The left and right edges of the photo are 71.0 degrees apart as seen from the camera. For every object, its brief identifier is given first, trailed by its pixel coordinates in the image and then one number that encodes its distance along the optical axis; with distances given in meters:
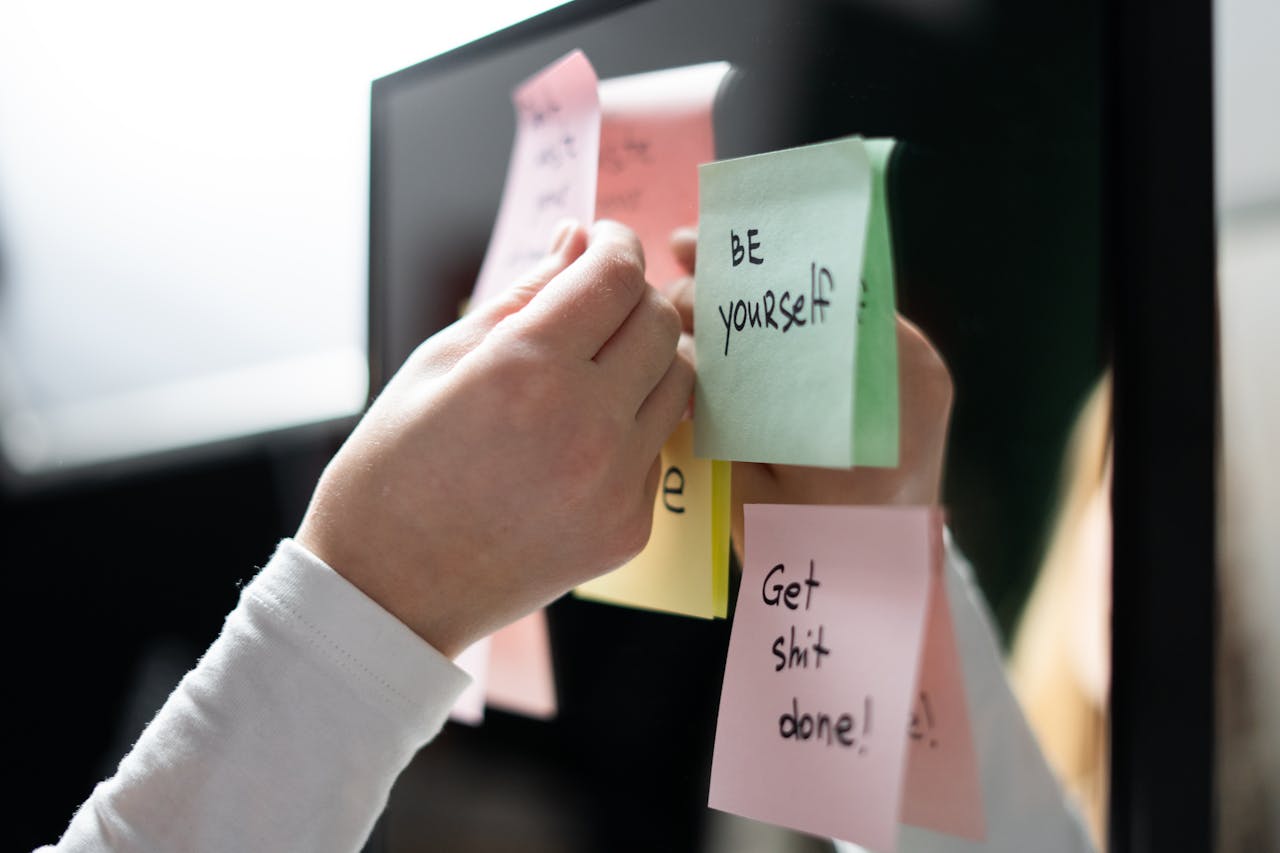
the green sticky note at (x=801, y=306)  0.34
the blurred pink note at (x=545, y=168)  0.49
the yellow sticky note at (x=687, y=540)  0.42
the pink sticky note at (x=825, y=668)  0.32
